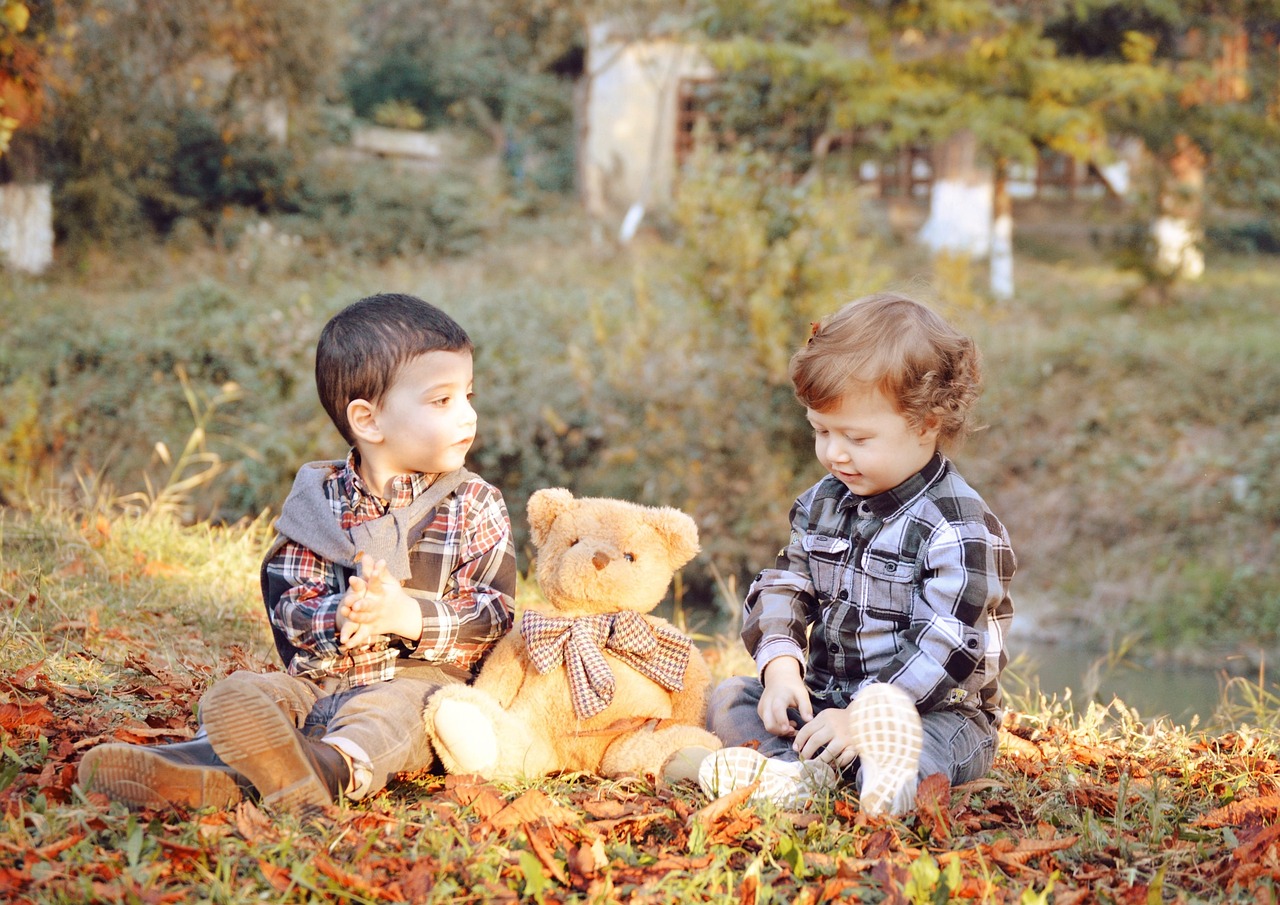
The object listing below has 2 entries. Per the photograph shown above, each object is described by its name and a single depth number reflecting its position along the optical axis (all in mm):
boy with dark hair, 2547
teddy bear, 2660
